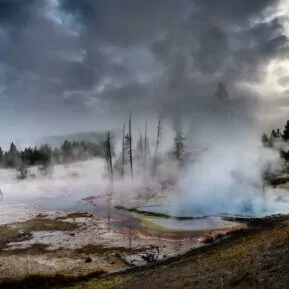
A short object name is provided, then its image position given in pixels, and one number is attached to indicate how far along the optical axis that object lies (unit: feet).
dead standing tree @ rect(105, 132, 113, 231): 122.09
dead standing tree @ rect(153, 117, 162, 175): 212.26
